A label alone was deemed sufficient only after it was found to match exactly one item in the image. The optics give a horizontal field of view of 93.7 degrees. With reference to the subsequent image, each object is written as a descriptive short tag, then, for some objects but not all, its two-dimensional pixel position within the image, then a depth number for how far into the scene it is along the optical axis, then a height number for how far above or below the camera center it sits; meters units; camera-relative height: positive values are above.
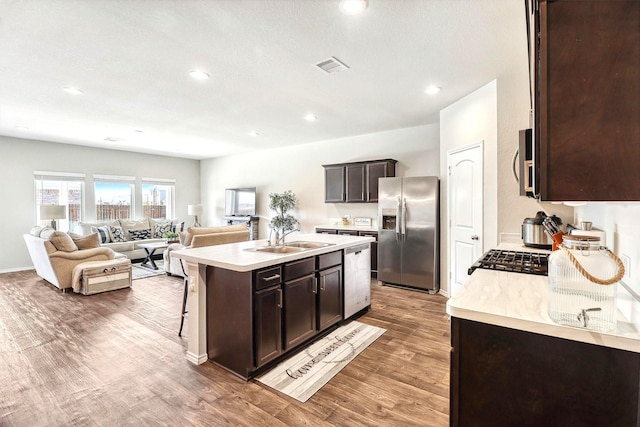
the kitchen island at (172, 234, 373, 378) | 2.30 -0.76
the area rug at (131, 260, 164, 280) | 5.71 -1.17
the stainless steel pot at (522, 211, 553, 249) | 2.59 -0.22
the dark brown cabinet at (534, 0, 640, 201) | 0.75 +0.28
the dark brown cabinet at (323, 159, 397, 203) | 5.44 +0.61
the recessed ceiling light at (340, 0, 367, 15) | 1.99 +1.39
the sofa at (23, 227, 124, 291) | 4.55 -0.61
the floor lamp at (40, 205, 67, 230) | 5.80 +0.05
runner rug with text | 2.23 -1.29
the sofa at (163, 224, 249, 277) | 4.61 -0.40
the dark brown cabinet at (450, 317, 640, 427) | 1.00 -0.63
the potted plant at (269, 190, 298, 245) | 6.98 +0.09
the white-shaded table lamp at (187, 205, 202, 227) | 8.27 +0.08
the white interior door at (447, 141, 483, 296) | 3.64 +0.01
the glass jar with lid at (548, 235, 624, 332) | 0.98 -0.25
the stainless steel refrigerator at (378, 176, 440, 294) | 4.49 -0.33
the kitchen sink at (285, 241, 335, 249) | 3.16 -0.35
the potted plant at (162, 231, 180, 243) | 7.09 -0.54
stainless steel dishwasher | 3.36 -0.80
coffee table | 6.33 -0.77
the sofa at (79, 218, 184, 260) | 6.75 -0.45
